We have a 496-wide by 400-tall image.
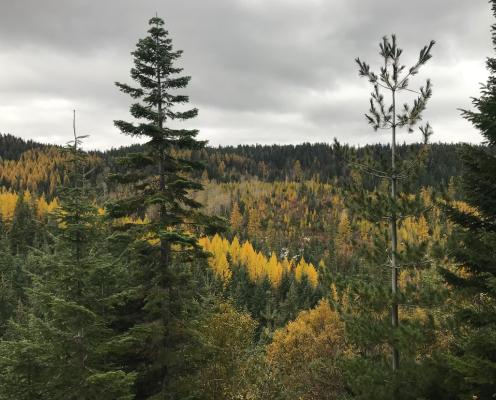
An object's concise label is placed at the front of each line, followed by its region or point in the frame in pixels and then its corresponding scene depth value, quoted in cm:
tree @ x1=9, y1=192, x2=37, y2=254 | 9094
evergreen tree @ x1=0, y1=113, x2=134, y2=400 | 1205
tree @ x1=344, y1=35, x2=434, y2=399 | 1042
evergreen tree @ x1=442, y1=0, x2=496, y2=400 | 823
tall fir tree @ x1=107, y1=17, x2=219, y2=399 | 1341
